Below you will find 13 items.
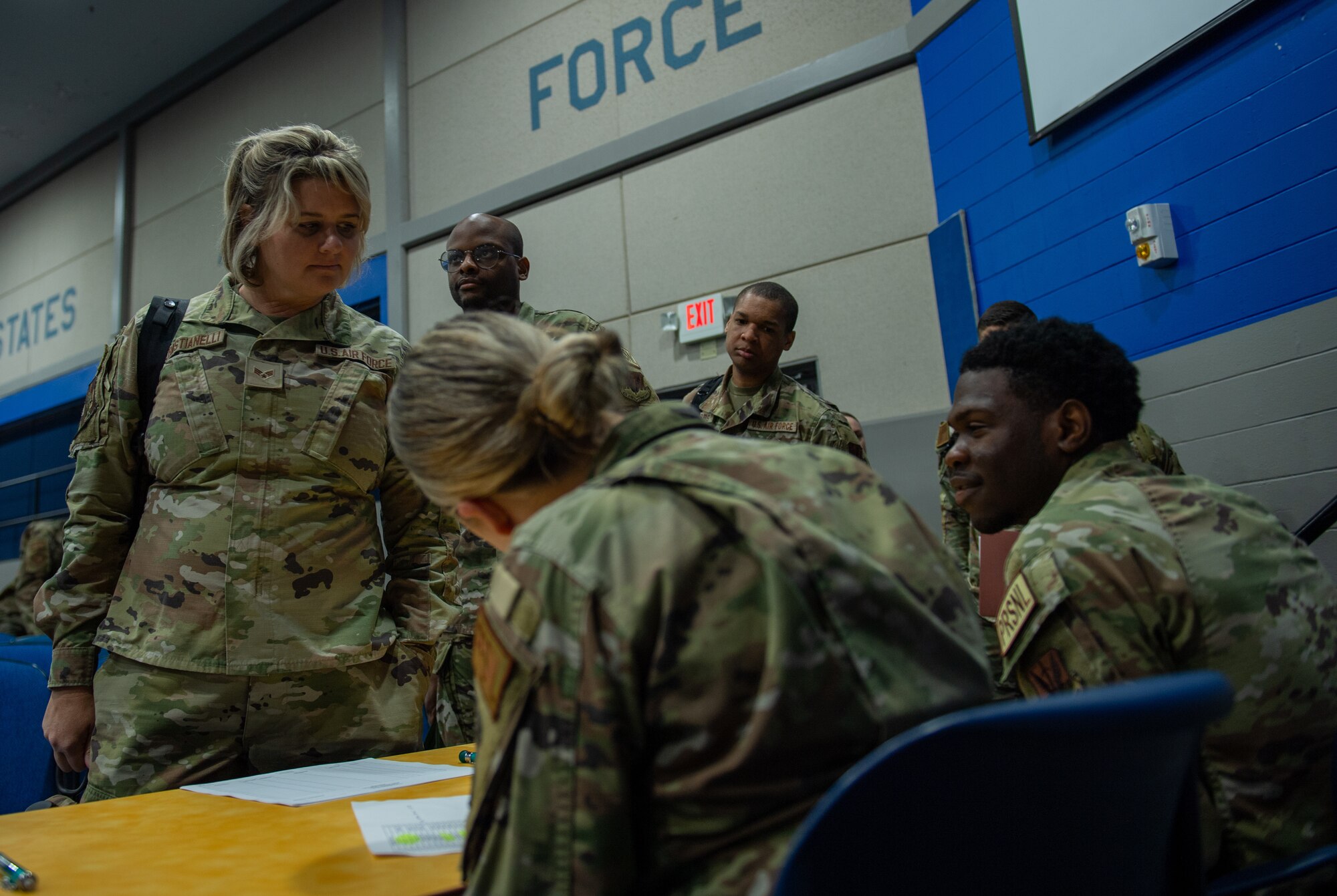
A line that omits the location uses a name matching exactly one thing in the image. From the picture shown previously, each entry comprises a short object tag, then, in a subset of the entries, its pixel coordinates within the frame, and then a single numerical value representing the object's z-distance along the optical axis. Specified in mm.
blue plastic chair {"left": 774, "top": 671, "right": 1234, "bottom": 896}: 514
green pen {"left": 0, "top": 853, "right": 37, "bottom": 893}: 796
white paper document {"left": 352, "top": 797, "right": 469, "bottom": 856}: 902
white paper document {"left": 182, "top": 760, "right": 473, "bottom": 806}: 1149
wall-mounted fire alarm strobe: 2982
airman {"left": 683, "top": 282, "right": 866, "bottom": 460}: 3072
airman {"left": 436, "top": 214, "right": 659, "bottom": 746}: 2375
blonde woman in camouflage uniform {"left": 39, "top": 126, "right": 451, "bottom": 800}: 1461
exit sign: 4395
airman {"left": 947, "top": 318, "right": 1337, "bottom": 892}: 1083
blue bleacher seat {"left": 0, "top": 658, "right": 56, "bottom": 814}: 1899
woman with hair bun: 645
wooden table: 805
